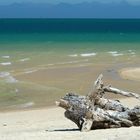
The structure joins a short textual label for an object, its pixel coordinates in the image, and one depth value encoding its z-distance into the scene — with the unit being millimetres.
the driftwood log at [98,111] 14078
